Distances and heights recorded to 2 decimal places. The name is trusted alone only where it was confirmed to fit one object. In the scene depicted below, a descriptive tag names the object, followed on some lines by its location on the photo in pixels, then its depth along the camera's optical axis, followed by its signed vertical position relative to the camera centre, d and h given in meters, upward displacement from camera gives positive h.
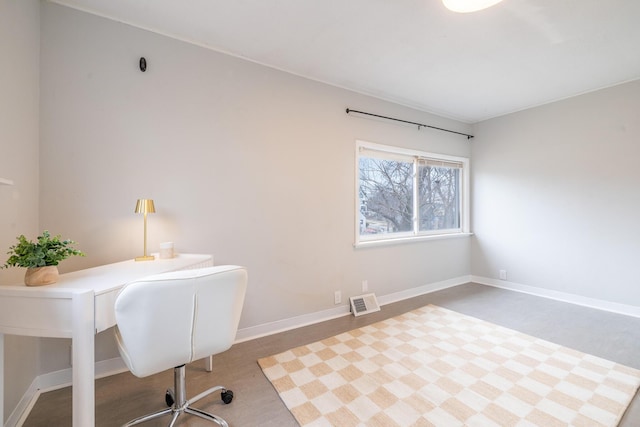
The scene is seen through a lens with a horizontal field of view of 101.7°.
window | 3.26 +0.30
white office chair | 1.10 -0.47
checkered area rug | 1.48 -1.13
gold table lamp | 1.83 +0.05
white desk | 1.06 -0.44
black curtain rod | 2.99 +1.24
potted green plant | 1.16 -0.19
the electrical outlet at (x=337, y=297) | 2.88 -0.91
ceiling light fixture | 1.47 +1.21
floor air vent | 2.93 -1.03
